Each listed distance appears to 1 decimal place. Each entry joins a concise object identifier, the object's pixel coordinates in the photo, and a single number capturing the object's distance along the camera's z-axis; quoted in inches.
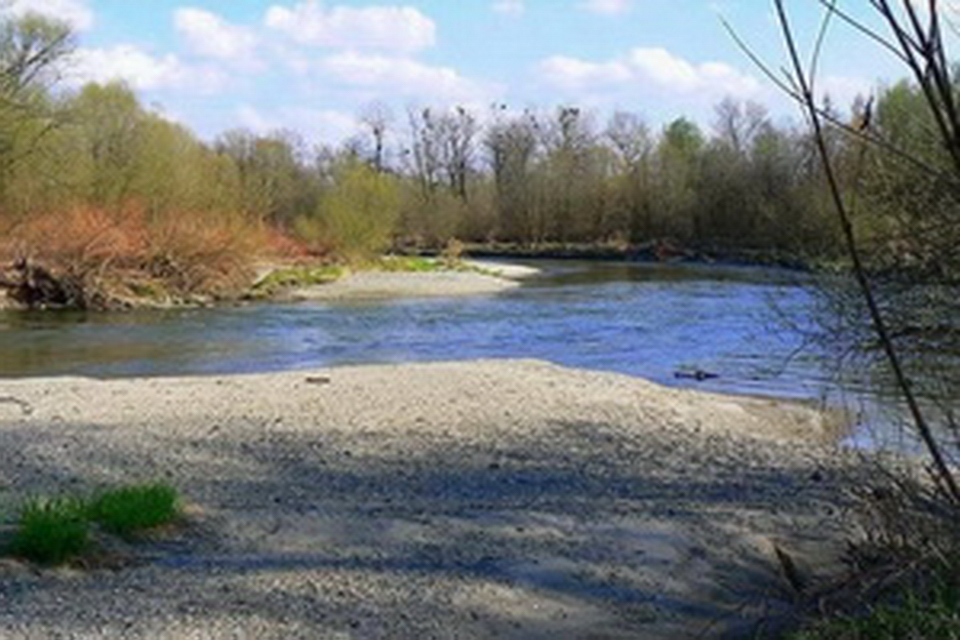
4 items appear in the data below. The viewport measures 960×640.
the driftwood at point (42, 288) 1519.4
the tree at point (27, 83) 1689.2
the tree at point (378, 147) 3663.9
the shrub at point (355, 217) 2305.6
